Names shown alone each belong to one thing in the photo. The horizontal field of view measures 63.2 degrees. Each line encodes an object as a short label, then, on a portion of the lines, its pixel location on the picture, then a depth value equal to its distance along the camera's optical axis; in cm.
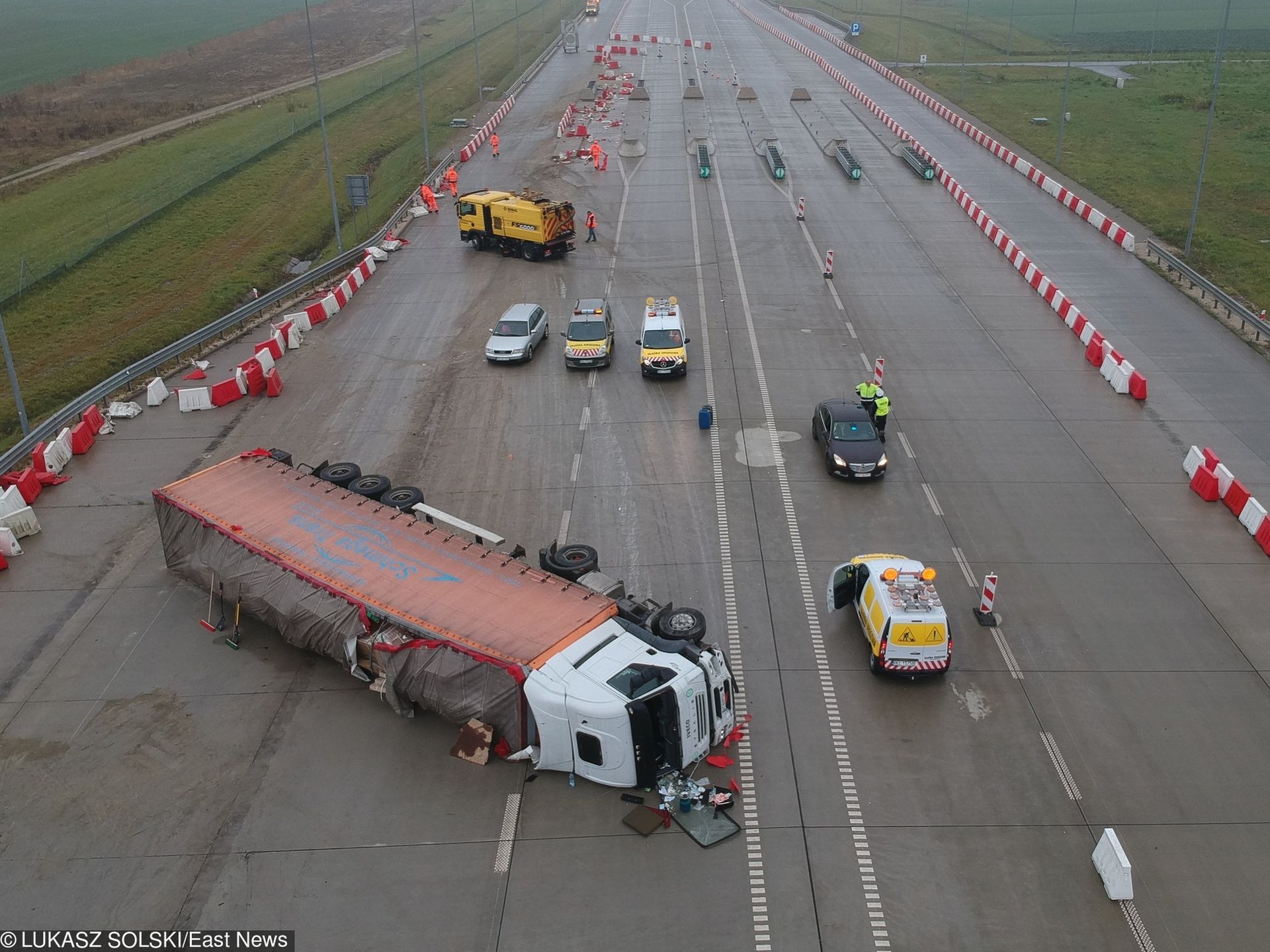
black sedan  2500
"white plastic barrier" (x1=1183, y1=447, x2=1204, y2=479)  2494
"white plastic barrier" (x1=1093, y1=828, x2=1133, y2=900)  1348
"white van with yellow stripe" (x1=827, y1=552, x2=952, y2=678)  1758
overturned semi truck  1549
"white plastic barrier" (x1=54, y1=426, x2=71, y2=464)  2703
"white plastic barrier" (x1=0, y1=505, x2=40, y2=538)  2333
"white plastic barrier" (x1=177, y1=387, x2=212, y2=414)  3019
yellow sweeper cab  4241
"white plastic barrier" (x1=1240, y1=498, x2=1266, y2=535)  2238
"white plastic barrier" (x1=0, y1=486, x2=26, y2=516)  2355
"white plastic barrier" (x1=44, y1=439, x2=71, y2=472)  2630
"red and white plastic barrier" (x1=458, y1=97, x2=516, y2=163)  6283
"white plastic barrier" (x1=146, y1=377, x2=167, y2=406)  3078
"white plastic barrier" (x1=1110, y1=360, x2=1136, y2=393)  2989
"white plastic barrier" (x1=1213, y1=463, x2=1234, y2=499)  2383
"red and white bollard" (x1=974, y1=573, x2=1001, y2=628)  1959
